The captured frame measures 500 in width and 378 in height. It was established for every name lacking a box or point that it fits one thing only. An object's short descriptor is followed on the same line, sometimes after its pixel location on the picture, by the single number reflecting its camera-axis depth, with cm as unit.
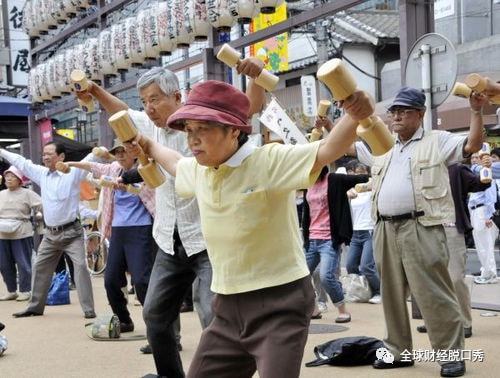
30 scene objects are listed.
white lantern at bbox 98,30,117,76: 1319
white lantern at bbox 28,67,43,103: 1617
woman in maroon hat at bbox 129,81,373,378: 309
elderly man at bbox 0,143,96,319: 862
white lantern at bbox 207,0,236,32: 990
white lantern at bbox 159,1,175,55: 1137
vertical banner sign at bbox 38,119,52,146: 1619
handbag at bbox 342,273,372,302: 915
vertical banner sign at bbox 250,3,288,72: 2270
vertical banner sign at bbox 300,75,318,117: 1170
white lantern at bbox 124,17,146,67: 1223
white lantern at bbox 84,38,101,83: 1380
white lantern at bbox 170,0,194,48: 1077
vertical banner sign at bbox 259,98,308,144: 640
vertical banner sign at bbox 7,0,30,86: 1906
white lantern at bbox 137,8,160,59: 1177
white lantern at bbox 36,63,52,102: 1575
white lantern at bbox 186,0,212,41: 1038
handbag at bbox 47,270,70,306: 994
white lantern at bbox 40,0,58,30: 1517
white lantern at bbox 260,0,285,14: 960
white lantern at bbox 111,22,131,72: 1273
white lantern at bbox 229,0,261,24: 964
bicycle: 1344
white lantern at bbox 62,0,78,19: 1456
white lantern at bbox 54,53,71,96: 1502
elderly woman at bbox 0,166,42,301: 1070
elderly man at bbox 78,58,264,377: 449
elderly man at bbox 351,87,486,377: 522
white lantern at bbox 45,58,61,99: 1540
